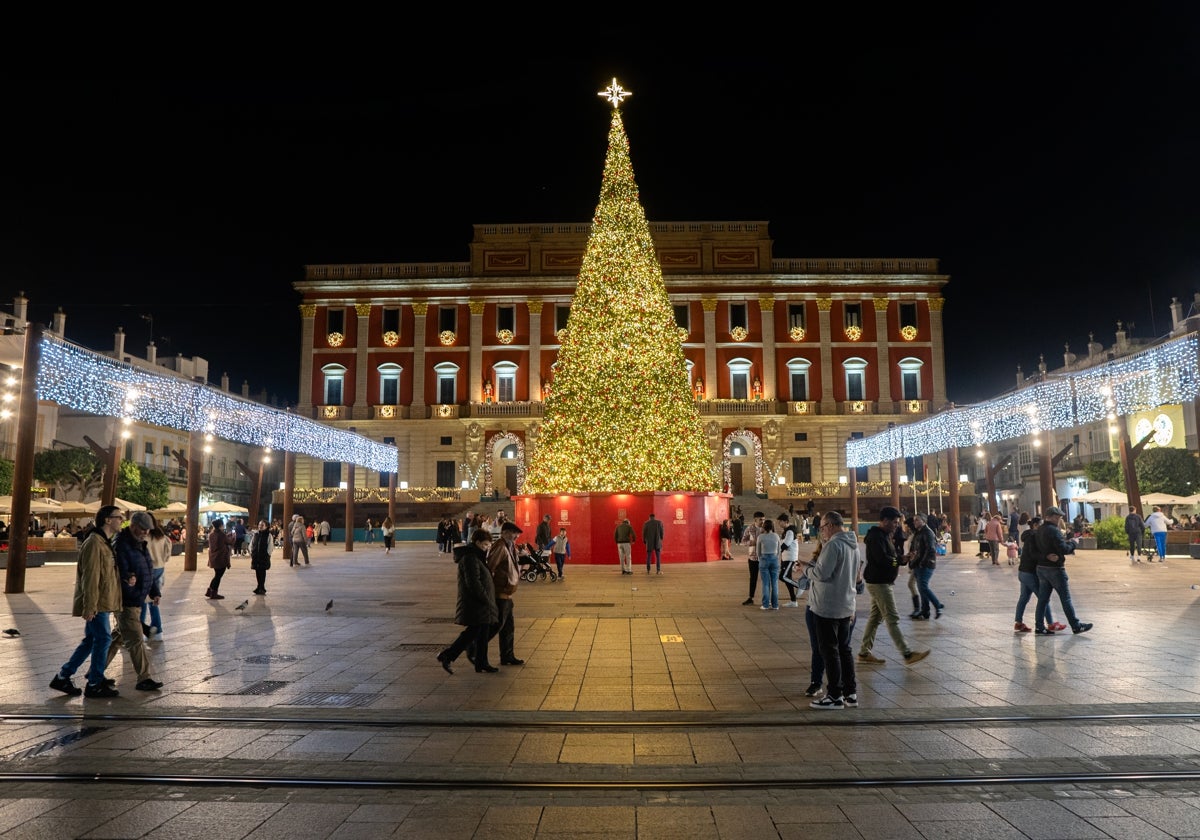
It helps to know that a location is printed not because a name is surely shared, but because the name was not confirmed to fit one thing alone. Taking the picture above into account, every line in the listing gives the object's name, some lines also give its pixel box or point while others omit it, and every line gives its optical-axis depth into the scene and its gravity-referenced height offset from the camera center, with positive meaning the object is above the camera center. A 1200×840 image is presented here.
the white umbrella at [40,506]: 26.12 +0.12
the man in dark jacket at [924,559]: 11.02 -0.74
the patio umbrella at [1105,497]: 30.50 +0.16
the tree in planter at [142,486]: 39.69 +1.13
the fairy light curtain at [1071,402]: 16.98 +2.50
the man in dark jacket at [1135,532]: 21.20 -0.79
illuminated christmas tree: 22.34 +3.35
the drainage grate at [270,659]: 8.18 -1.49
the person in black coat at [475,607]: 7.60 -0.92
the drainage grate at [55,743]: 5.03 -1.47
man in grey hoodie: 6.28 -0.82
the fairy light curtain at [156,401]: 15.38 +2.37
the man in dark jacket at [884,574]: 7.73 -0.66
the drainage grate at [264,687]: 6.80 -1.48
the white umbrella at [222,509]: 39.68 -0.03
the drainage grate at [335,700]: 6.36 -1.49
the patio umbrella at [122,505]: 30.67 +0.13
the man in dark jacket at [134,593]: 6.85 -0.69
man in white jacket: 21.33 -0.76
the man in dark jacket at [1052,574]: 9.43 -0.82
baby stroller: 17.42 -1.28
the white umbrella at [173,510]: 36.69 -0.06
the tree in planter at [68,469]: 37.47 +1.85
